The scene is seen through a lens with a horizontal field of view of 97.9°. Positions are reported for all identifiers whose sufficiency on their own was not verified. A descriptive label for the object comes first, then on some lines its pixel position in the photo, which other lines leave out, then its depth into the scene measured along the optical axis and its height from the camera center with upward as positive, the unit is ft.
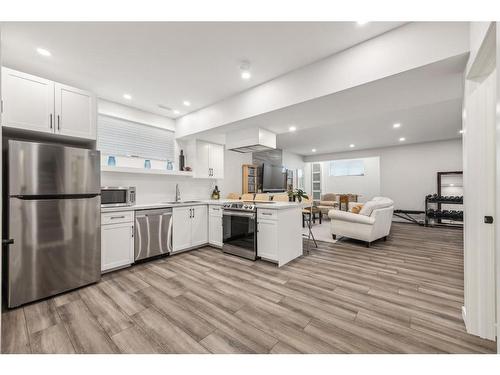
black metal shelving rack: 19.86 -2.74
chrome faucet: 14.32 -0.43
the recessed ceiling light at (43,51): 7.63 +4.85
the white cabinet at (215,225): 13.14 -2.36
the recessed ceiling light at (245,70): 8.48 +4.79
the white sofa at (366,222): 13.48 -2.26
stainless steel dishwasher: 10.73 -2.33
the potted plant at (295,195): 12.22 -0.45
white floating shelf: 11.12 +0.95
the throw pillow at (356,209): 15.11 -1.54
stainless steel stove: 11.08 -2.27
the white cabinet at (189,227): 12.21 -2.34
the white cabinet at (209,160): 14.98 +1.95
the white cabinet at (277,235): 10.32 -2.35
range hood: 12.72 +2.89
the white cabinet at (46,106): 7.34 +2.99
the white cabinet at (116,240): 9.63 -2.40
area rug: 15.42 -3.68
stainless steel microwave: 10.54 -0.42
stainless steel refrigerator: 7.05 -1.12
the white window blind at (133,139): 11.91 +2.92
